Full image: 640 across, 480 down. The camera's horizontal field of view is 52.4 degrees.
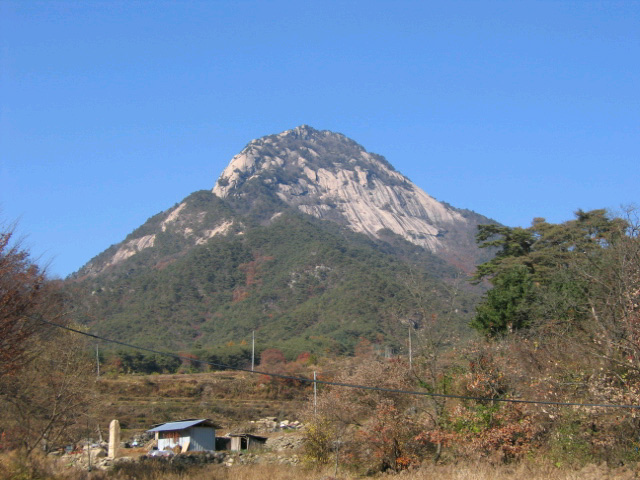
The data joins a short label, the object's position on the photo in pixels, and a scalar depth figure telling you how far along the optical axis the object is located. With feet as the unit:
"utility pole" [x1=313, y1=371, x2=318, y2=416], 89.81
